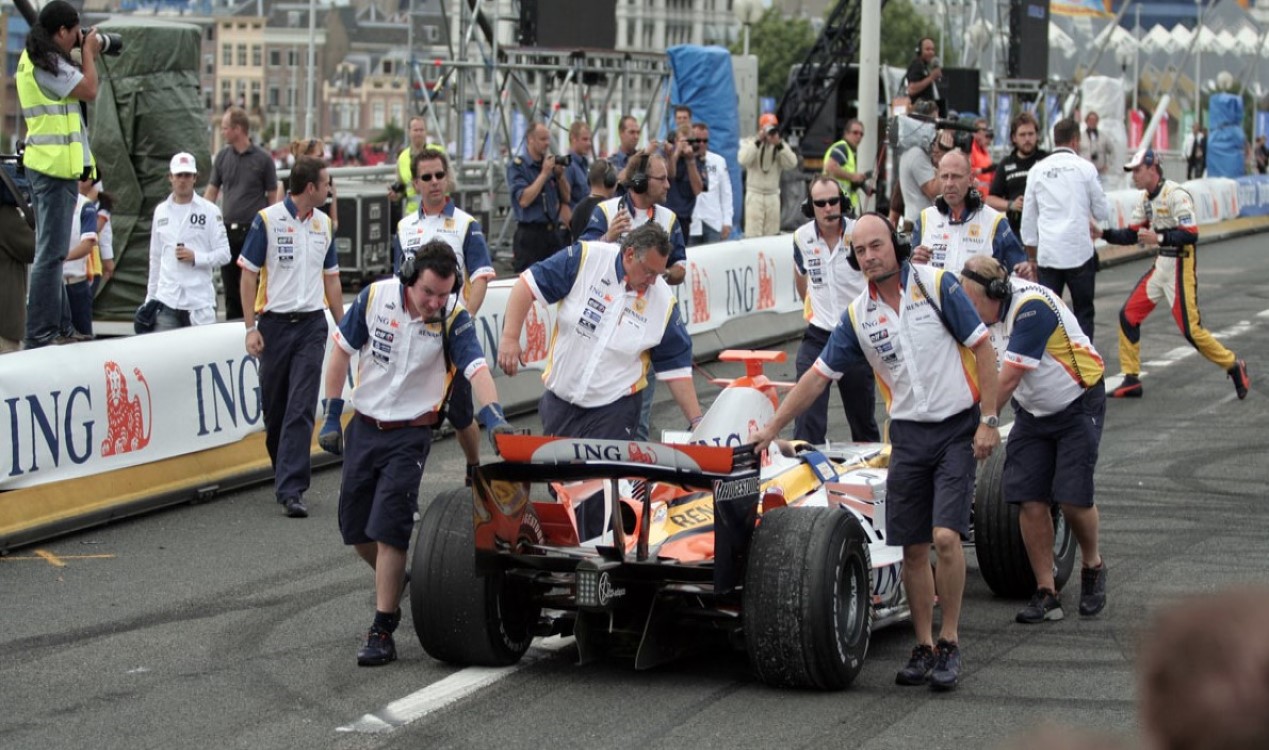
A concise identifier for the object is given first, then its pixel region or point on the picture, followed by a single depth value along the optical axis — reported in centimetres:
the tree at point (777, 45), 12469
